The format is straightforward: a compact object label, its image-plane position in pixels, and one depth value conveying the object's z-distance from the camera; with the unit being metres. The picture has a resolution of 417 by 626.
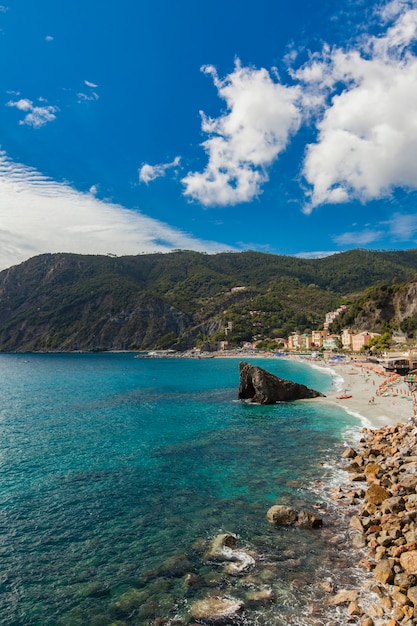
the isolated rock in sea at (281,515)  15.50
